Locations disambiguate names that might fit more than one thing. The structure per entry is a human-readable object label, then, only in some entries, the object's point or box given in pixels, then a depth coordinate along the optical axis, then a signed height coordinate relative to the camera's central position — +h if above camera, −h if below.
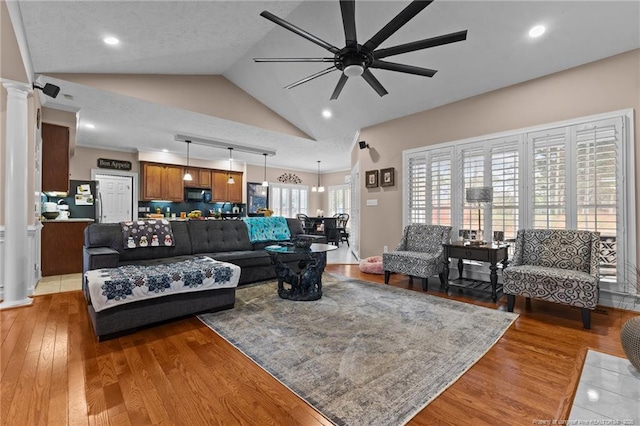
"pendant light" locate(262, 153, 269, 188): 8.55 +1.45
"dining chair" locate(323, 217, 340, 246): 8.91 -0.49
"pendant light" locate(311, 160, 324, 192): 10.68 +0.93
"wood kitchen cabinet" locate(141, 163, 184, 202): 7.59 +0.86
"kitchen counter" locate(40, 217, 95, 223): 4.63 -0.10
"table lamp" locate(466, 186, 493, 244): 3.64 +0.24
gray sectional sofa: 2.48 -0.56
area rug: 1.66 -1.04
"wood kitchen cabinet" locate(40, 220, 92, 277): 4.65 -0.54
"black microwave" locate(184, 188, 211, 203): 8.26 +0.56
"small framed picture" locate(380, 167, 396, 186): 5.26 +0.69
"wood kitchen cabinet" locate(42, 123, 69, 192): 4.73 +0.93
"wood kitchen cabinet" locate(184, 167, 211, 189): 8.29 +1.05
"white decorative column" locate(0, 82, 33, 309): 3.21 +0.19
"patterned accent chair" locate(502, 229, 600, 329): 2.68 -0.58
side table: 3.46 -0.51
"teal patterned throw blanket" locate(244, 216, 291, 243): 4.78 -0.25
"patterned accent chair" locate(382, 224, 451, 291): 3.88 -0.56
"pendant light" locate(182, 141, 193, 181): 7.45 +0.96
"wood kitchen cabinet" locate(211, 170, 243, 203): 8.76 +0.82
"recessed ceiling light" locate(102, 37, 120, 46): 3.20 +1.94
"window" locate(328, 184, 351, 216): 10.81 +0.57
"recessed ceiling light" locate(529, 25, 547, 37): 3.04 +1.95
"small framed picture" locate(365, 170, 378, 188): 5.55 +0.69
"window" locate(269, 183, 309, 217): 10.34 +0.55
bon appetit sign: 7.09 +1.25
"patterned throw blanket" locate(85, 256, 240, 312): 2.32 -0.59
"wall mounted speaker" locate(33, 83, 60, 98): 3.66 +1.57
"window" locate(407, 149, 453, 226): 4.48 +0.44
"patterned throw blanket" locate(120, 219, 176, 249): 3.65 -0.26
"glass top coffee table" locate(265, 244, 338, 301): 3.47 -0.74
